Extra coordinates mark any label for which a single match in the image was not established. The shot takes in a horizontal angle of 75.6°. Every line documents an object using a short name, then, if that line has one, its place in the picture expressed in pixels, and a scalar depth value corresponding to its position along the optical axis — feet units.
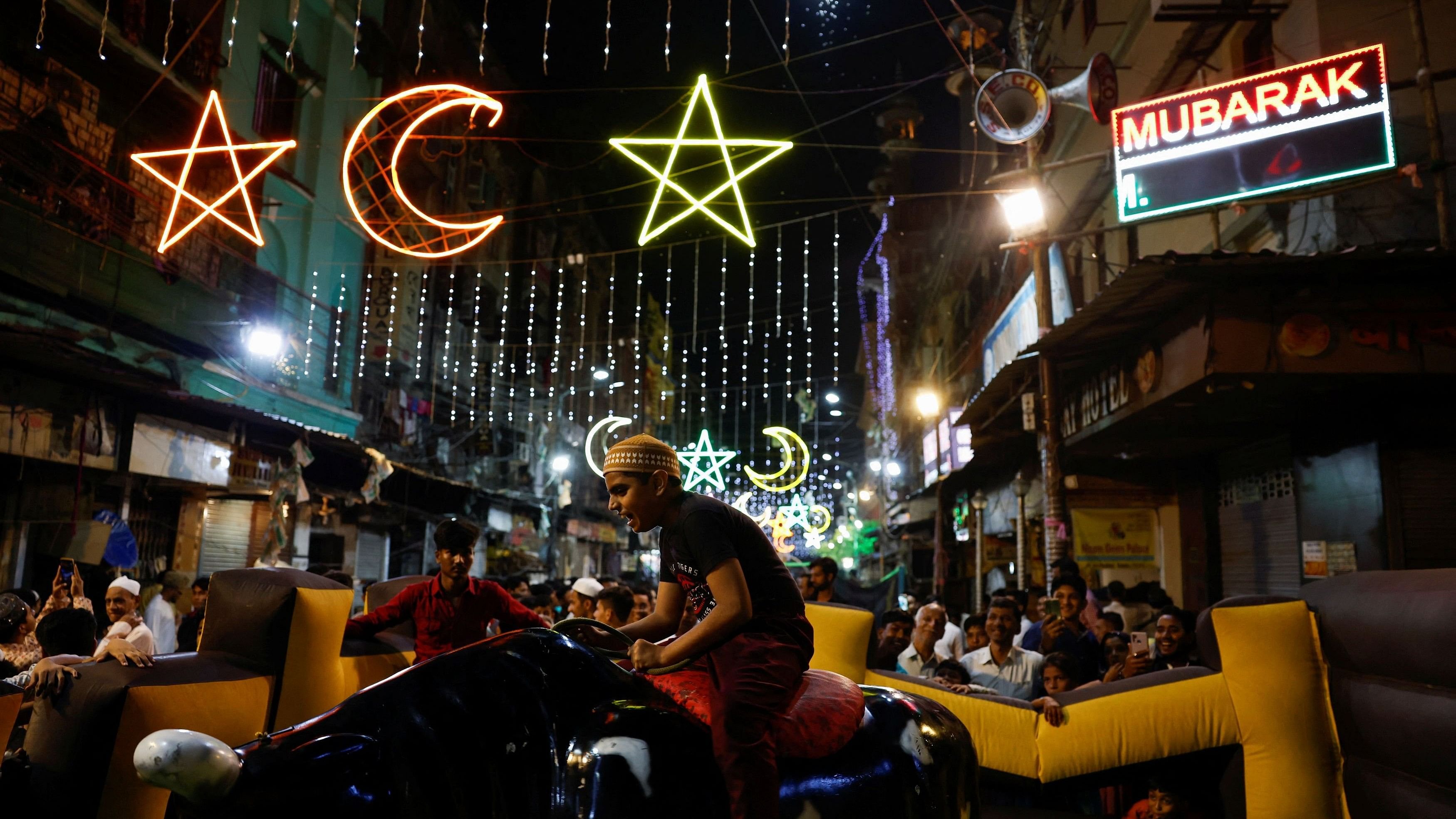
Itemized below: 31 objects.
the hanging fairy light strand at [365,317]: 77.61
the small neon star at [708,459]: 78.23
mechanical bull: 8.55
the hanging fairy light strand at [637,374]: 148.62
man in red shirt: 19.27
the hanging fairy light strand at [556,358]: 120.98
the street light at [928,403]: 102.42
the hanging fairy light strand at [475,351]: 99.55
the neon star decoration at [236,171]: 37.67
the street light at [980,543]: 76.89
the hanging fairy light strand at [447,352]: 94.99
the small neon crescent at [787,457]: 79.56
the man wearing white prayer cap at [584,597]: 33.81
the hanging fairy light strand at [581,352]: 138.72
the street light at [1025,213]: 44.60
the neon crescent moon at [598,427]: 77.00
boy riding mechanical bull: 10.57
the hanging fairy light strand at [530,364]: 110.63
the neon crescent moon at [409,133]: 34.19
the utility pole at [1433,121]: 29.89
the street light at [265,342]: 60.64
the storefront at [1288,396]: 28.96
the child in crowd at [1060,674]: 21.09
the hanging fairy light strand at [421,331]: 88.69
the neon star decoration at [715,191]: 30.37
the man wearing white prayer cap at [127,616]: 23.39
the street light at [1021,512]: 59.72
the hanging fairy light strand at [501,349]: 106.12
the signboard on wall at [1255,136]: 32.07
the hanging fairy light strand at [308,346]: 67.92
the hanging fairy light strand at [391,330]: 81.05
